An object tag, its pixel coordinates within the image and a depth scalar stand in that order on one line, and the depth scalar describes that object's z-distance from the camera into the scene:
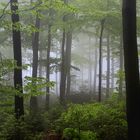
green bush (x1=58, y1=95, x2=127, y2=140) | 10.48
